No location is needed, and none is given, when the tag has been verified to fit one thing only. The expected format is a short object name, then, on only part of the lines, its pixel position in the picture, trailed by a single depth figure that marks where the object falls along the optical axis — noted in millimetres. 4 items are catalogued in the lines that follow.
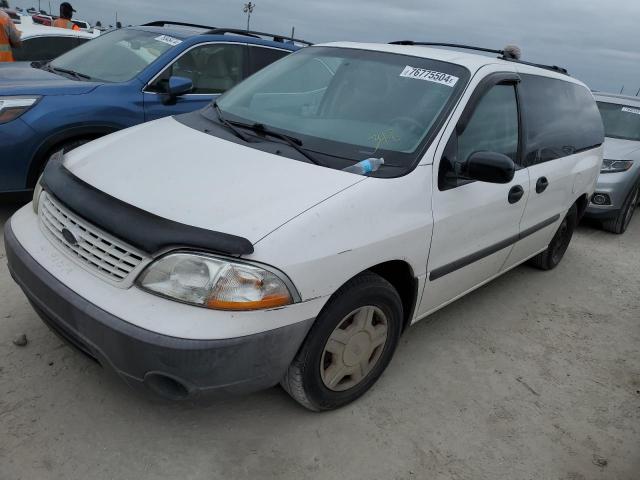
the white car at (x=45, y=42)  7605
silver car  6062
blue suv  3879
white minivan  1925
